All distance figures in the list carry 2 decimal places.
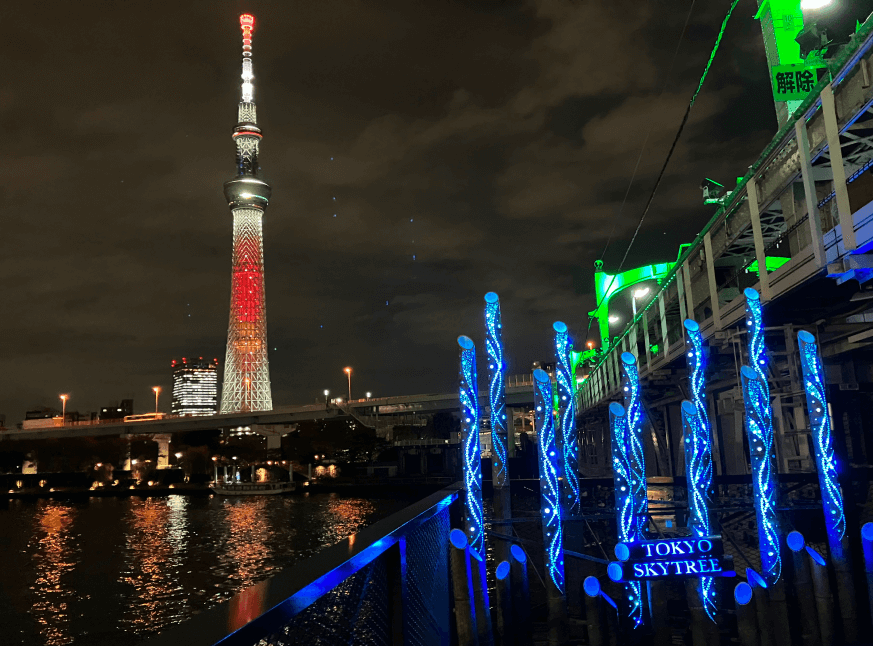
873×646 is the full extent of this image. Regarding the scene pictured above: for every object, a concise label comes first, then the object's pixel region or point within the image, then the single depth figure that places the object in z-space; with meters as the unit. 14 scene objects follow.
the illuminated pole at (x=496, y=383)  12.98
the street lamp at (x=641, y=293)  55.89
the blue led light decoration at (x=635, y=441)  12.54
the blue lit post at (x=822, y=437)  11.15
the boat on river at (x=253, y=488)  92.81
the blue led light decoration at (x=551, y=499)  13.12
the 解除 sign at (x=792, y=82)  12.57
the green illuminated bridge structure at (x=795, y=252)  7.63
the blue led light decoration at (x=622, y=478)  12.20
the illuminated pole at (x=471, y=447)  11.99
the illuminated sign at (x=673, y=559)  10.51
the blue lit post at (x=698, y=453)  11.67
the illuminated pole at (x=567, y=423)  14.52
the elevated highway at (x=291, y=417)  94.56
